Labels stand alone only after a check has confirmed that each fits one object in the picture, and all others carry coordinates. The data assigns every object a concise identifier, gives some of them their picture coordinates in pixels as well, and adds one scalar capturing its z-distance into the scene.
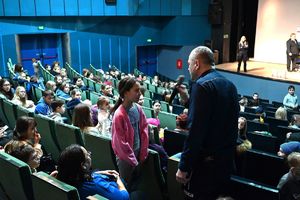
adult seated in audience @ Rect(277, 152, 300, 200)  2.52
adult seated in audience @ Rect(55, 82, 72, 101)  6.58
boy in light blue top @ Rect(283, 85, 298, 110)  9.02
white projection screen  13.51
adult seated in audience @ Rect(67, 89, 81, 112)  5.14
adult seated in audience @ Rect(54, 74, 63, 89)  7.68
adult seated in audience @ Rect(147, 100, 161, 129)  5.16
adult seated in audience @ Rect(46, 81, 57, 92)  6.61
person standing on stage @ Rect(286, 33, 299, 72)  11.80
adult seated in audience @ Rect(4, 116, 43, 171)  3.10
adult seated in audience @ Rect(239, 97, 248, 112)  8.09
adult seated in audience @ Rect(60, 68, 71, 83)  9.33
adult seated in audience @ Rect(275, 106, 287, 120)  6.46
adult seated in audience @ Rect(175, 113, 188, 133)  3.52
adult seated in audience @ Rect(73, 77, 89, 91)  8.19
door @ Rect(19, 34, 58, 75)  11.98
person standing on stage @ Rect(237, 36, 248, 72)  12.16
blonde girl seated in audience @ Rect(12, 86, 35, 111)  5.33
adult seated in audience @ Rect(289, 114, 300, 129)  5.63
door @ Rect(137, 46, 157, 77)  15.20
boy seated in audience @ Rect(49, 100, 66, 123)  4.59
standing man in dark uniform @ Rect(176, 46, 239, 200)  2.00
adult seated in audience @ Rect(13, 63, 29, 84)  7.26
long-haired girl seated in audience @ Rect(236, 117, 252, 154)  3.18
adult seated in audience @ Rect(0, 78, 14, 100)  5.82
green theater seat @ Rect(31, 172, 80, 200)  1.75
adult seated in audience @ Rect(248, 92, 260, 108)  8.78
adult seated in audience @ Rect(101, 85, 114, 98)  6.69
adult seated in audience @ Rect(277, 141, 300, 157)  3.36
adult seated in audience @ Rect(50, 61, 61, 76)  9.94
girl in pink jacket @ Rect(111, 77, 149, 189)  2.60
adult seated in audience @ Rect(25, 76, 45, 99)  6.92
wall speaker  14.16
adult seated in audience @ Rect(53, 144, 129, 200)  2.01
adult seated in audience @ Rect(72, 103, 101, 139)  3.42
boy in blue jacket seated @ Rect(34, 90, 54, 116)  4.96
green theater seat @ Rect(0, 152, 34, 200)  2.05
